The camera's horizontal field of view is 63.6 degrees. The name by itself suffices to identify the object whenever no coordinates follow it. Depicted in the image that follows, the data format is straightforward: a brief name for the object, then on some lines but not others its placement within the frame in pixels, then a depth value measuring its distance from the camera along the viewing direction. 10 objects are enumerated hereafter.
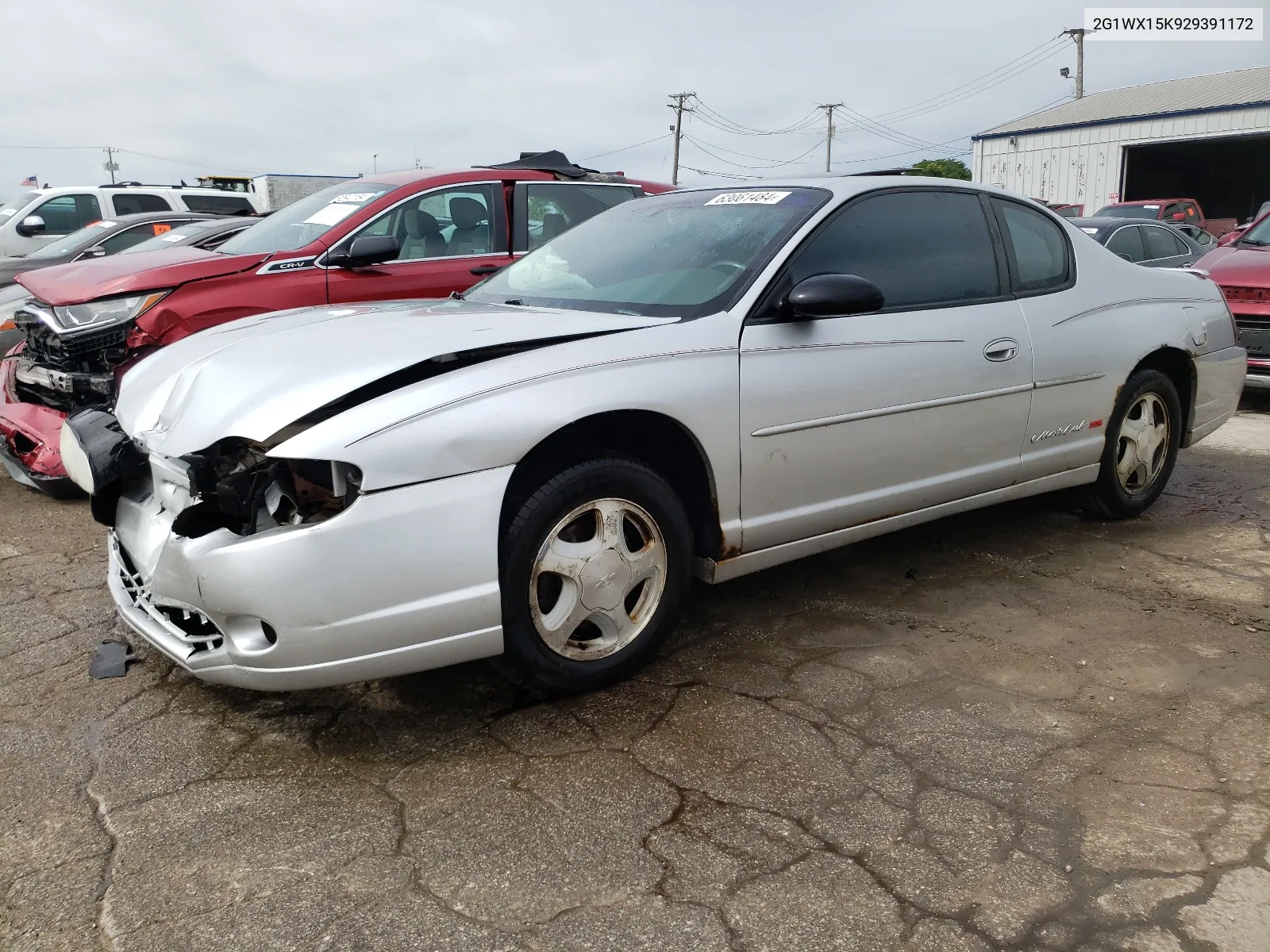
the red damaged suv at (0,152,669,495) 4.96
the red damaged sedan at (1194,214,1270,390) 7.41
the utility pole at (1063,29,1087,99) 47.56
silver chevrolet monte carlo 2.52
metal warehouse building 29.05
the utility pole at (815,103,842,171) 54.02
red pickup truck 17.67
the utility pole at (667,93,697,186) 51.97
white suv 11.61
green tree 42.88
